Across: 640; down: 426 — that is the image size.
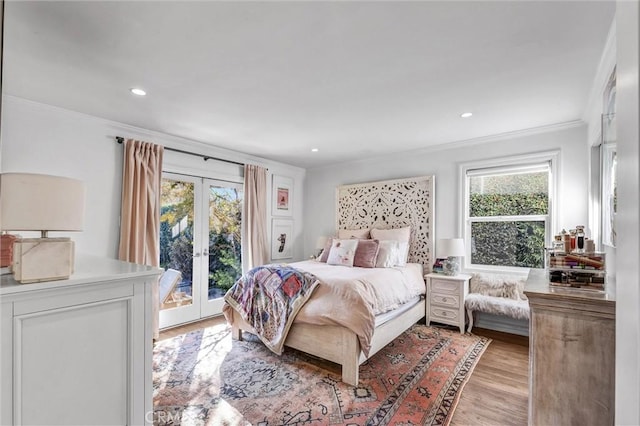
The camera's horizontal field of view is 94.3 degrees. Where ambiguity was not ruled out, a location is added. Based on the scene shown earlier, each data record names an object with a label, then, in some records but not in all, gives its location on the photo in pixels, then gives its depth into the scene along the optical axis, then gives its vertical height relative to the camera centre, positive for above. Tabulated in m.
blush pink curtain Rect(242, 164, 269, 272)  4.53 -0.09
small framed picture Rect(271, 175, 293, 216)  5.11 +0.34
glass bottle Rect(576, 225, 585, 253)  1.68 -0.15
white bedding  2.41 -0.76
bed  2.46 -0.67
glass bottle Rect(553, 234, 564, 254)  1.92 -0.19
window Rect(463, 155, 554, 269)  3.48 +0.05
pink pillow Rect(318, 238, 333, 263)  4.25 -0.56
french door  3.76 -0.40
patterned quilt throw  2.73 -0.82
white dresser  0.94 -0.49
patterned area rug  1.98 -1.35
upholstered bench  3.19 -0.93
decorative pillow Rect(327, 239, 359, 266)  3.82 -0.50
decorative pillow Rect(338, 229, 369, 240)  4.49 -0.29
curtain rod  3.25 +0.80
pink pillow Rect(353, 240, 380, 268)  3.70 -0.49
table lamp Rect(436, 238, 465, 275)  3.62 -0.45
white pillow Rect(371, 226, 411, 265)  4.12 -0.28
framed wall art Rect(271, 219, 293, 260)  5.08 -0.42
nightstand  3.51 -1.00
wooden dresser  1.26 -0.63
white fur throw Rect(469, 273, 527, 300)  3.39 -0.82
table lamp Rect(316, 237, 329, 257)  4.94 -0.47
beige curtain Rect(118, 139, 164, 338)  3.22 +0.10
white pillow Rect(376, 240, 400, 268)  3.69 -0.49
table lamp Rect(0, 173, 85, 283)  1.00 -0.03
